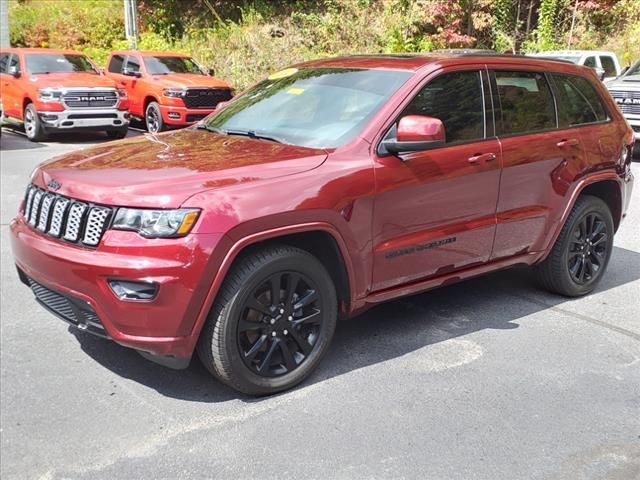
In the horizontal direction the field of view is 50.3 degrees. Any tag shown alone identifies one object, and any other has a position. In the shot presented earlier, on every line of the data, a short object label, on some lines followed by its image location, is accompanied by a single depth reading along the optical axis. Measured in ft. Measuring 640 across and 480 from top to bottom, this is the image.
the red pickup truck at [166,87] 47.75
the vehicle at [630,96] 39.93
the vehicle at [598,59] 50.96
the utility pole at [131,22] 76.02
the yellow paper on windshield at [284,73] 16.07
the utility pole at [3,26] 69.97
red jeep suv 10.66
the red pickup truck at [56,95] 44.11
